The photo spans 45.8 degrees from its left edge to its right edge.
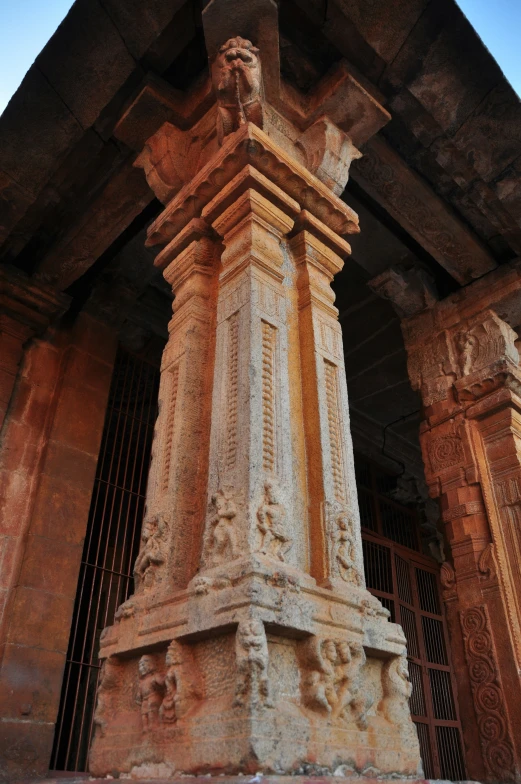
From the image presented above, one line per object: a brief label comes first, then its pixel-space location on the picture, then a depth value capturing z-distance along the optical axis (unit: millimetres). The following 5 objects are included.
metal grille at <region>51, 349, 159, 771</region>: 5684
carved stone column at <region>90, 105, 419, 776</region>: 2268
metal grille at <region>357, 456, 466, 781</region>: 7172
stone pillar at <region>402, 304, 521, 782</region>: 4547
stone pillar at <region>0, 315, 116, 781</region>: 4688
